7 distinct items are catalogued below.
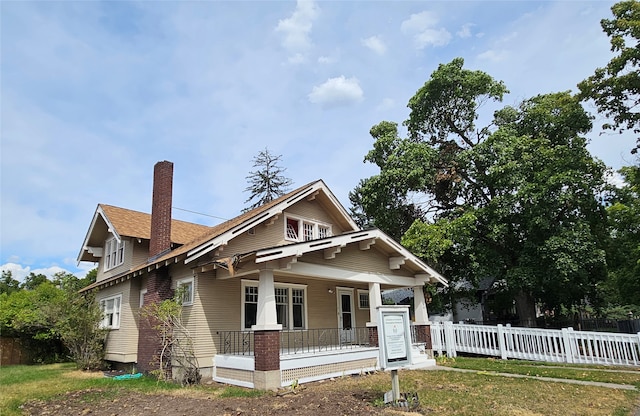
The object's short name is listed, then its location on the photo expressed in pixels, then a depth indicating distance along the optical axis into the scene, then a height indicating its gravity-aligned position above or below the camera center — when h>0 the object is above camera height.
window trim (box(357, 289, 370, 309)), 17.47 +0.63
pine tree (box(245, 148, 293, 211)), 41.00 +12.66
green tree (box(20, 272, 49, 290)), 50.43 +4.90
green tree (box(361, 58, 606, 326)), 18.80 +5.57
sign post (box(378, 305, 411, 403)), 8.02 -0.60
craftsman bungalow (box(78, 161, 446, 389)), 10.96 +0.95
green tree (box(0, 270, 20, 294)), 49.78 +4.87
